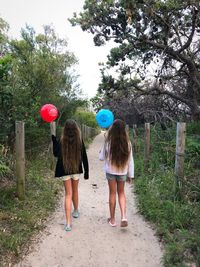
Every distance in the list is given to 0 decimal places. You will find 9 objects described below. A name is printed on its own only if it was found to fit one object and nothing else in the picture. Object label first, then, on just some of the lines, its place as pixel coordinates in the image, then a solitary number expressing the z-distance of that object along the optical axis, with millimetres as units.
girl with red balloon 4441
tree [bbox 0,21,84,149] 6660
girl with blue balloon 4391
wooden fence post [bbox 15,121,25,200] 5105
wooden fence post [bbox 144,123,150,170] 8262
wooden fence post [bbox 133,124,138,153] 11570
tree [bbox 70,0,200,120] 10641
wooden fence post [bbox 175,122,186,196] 5285
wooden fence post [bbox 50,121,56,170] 8342
